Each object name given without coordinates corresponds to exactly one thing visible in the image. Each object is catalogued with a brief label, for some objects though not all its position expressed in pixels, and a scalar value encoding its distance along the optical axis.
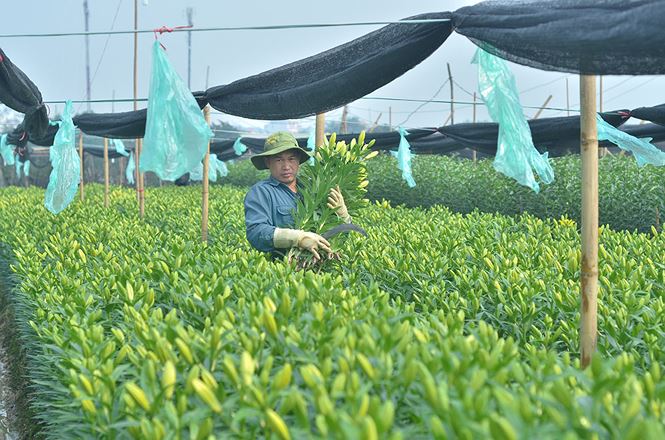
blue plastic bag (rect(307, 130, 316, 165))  12.59
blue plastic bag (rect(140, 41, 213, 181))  5.13
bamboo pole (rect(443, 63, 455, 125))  17.51
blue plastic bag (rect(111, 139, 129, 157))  18.50
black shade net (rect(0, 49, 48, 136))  5.86
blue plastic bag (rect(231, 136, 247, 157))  16.52
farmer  3.77
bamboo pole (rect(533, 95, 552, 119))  18.21
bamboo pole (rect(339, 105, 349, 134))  21.56
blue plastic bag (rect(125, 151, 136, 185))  20.14
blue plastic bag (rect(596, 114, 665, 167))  6.46
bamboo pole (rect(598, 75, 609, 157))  14.07
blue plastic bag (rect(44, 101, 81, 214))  7.37
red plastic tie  5.04
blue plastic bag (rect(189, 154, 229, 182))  17.85
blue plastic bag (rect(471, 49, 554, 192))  4.83
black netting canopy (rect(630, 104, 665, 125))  5.82
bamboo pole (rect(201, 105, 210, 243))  5.92
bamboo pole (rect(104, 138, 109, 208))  11.02
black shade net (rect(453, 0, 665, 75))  2.48
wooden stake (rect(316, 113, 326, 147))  5.29
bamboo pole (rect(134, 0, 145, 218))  9.67
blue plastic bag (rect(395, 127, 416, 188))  10.29
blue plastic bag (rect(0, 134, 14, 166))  19.21
